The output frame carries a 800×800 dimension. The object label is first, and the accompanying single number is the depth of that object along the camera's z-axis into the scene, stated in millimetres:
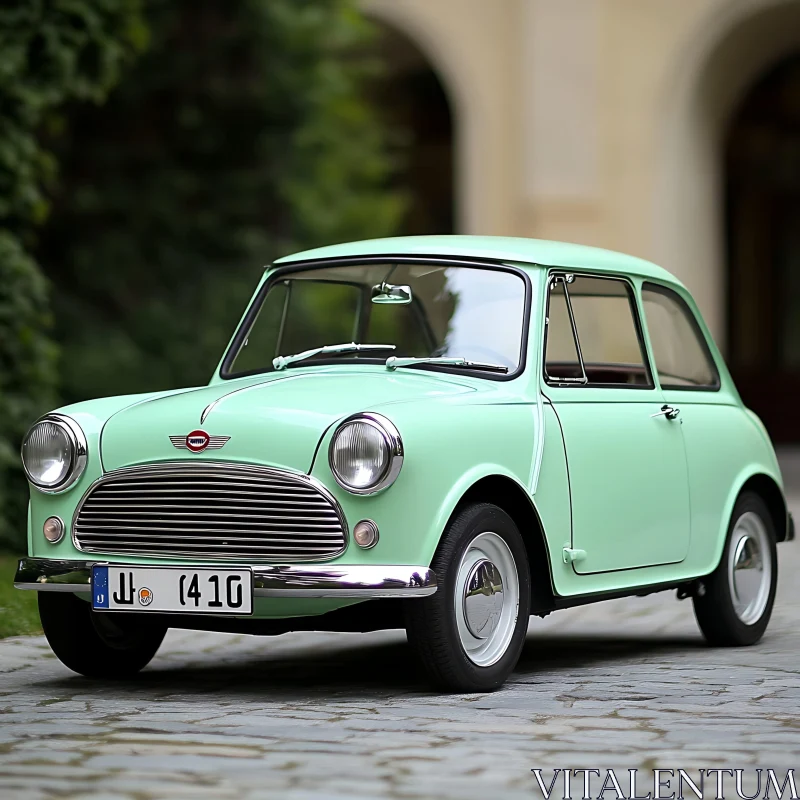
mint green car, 10805
